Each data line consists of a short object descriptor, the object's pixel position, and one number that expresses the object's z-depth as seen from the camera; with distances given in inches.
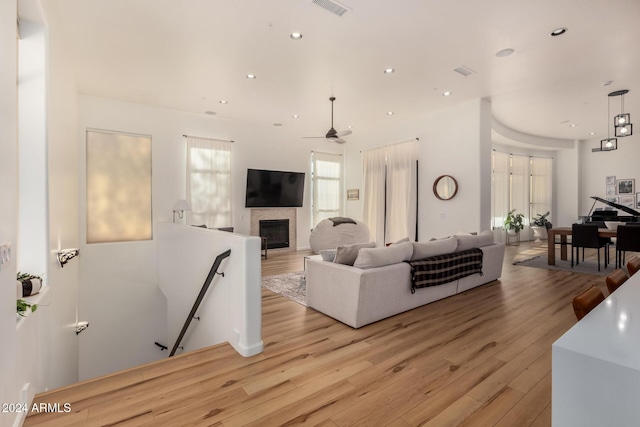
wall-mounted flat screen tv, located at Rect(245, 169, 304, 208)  298.3
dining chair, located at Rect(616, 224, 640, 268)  201.5
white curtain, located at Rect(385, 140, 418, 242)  285.3
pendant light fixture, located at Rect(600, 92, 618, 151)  230.8
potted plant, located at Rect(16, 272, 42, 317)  75.6
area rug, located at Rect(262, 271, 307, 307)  171.3
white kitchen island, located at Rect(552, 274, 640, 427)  29.9
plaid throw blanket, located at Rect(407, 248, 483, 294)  143.6
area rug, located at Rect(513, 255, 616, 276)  220.8
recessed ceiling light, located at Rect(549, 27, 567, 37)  138.0
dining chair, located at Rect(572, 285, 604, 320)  54.9
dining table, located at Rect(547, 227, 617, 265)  239.0
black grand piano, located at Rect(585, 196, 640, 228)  270.7
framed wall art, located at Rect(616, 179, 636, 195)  355.6
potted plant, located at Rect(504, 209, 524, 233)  382.0
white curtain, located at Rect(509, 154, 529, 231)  398.9
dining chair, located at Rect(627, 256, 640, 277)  84.6
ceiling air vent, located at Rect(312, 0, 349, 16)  120.7
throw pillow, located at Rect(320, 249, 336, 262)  148.9
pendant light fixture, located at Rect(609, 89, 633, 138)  191.3
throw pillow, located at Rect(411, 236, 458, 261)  149.2
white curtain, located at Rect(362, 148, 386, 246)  319.0
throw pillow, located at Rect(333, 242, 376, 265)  140.9
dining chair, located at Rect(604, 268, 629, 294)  69.6
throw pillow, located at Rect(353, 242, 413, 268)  130.0
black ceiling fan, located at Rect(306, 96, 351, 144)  211.3
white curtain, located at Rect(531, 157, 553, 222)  412.5
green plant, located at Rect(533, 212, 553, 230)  386.8
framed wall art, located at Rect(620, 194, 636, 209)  354.3
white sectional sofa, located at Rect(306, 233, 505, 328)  125.5
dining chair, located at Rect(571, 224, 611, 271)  220.5
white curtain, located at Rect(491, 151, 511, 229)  377.1
